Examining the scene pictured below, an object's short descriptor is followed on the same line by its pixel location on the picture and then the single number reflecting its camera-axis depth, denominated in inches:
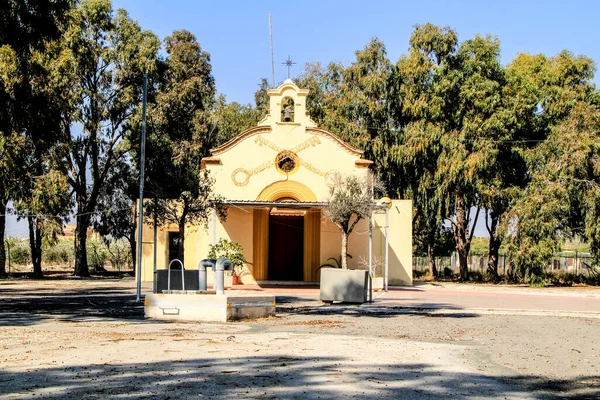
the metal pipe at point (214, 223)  1136.5
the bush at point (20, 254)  2160.4
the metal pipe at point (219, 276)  677.3
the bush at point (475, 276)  1737.0
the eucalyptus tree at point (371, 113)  1628.9
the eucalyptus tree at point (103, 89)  1683.1
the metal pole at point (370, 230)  1075.4
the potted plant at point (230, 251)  1186.6
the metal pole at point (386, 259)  1152.1
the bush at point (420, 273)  1914.4
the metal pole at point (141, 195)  800.9
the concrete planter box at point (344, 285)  868.0
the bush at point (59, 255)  2219.5
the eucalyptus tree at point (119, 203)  1851.6
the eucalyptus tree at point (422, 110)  1569.9
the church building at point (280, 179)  1278.3
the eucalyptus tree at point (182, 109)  1743.4
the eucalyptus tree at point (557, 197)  1385.3
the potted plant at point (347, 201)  1091.3
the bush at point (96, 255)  2103.8
